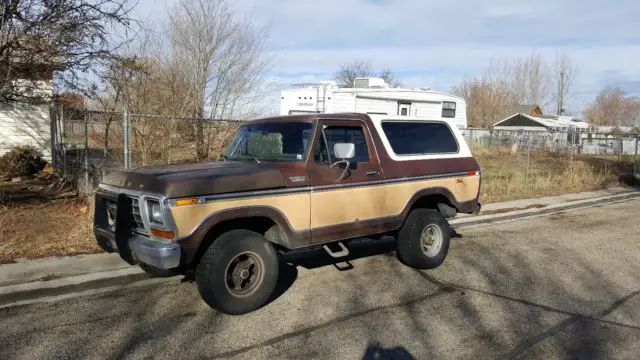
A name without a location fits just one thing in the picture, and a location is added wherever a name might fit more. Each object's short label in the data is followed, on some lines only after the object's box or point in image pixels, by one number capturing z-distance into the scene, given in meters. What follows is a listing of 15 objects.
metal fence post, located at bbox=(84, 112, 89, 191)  9.64
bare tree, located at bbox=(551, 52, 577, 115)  65.81
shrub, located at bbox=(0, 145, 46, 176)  13.95
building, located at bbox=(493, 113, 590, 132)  51.47
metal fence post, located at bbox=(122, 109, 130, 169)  8.02
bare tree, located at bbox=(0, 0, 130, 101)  6.96
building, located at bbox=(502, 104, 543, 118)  58.34
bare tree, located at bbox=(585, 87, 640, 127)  85.31
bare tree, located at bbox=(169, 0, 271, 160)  15.12
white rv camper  16.28
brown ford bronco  4.58
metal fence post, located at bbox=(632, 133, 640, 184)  18.44
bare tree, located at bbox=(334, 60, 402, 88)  58.41
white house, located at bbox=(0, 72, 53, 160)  15.73
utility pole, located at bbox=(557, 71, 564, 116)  65.95
